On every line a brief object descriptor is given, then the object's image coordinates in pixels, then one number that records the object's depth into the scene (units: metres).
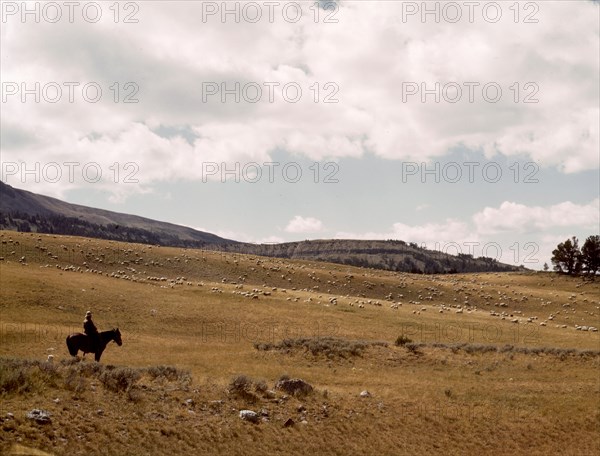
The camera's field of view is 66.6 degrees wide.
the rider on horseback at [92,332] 28.72
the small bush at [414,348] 38.44
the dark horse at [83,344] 28.45
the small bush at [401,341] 39.97
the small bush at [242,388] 22.67
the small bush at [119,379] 20.39
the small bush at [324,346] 36.88
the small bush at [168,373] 23.53
